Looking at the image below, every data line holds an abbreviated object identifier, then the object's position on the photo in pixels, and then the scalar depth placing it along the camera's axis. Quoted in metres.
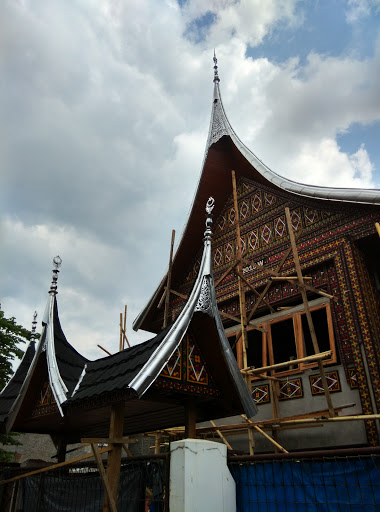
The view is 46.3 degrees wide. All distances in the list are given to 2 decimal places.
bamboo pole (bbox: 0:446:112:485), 4.71
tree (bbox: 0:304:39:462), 10.80
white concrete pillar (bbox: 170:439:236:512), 3.71
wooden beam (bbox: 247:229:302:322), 9.59
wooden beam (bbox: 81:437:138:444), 4.70
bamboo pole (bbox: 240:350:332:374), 7.13
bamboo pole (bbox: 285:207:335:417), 7.20
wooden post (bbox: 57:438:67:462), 7.57
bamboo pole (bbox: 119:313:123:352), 14.54
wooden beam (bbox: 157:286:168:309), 12.56
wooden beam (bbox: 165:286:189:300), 12.27
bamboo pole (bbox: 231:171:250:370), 9.12
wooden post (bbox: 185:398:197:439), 5.25
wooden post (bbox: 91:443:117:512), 4.28
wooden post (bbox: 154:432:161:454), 9.91
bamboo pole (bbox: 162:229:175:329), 11.76
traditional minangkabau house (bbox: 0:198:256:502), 4.77
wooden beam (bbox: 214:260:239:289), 10.02
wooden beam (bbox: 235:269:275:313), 9.86
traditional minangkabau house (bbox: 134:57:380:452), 7.97
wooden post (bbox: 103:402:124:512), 4.48
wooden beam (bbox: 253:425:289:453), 7.47
